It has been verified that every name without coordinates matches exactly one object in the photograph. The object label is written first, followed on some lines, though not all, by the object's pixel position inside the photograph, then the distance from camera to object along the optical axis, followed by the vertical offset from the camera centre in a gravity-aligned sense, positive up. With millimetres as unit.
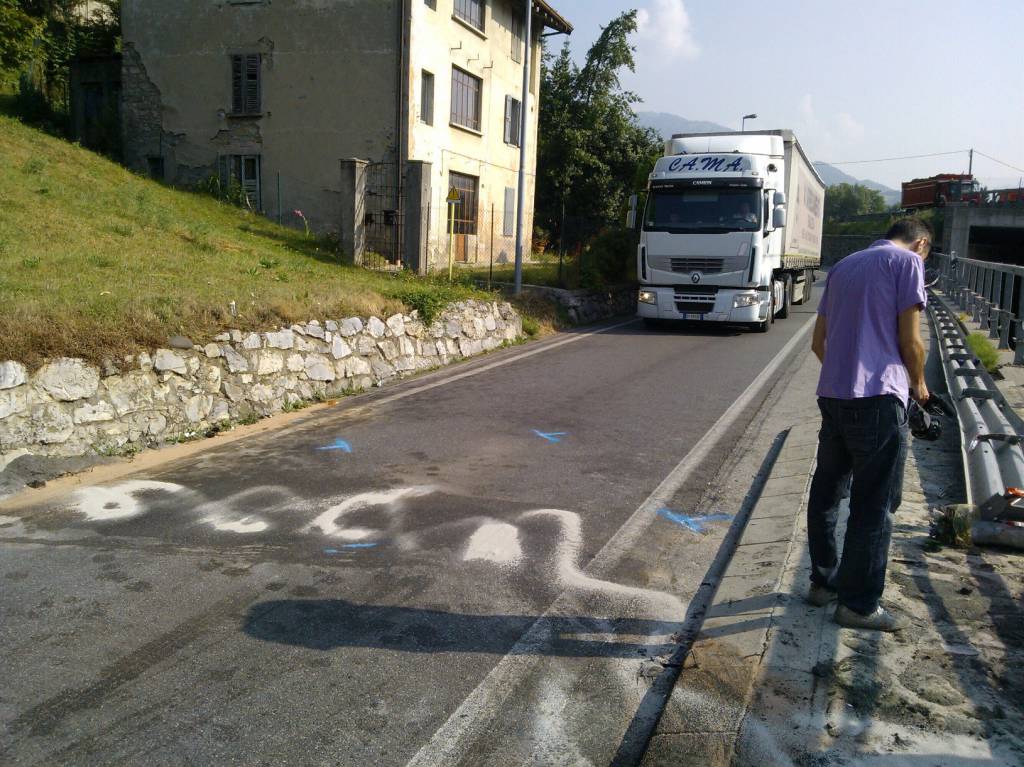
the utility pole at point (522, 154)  18938 +2703
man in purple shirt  3941 -506
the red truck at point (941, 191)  49844 +6245
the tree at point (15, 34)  20906 +5366
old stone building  23156 +4697
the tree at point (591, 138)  38625 +6116
